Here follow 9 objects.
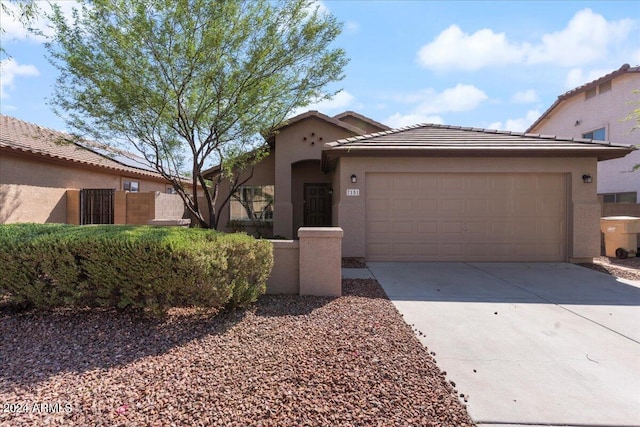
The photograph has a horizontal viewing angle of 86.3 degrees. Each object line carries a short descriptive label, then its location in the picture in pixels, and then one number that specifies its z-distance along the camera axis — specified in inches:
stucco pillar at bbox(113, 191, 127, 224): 522.3
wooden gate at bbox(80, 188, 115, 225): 510.9
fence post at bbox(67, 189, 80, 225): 491.2
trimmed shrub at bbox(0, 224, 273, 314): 166.6
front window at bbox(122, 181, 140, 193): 684.2
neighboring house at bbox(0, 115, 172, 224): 393.4
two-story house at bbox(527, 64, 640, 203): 574.9
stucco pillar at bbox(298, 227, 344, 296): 239.5
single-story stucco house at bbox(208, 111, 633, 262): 379.6
